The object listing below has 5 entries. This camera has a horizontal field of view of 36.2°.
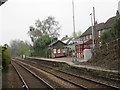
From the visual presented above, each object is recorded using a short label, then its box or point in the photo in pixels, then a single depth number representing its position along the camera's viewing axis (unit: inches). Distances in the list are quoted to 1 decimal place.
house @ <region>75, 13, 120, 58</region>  1041.0
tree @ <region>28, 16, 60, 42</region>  2620.6
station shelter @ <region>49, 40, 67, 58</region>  1774.1
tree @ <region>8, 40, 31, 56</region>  4288.9
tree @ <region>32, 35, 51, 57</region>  2214.6
